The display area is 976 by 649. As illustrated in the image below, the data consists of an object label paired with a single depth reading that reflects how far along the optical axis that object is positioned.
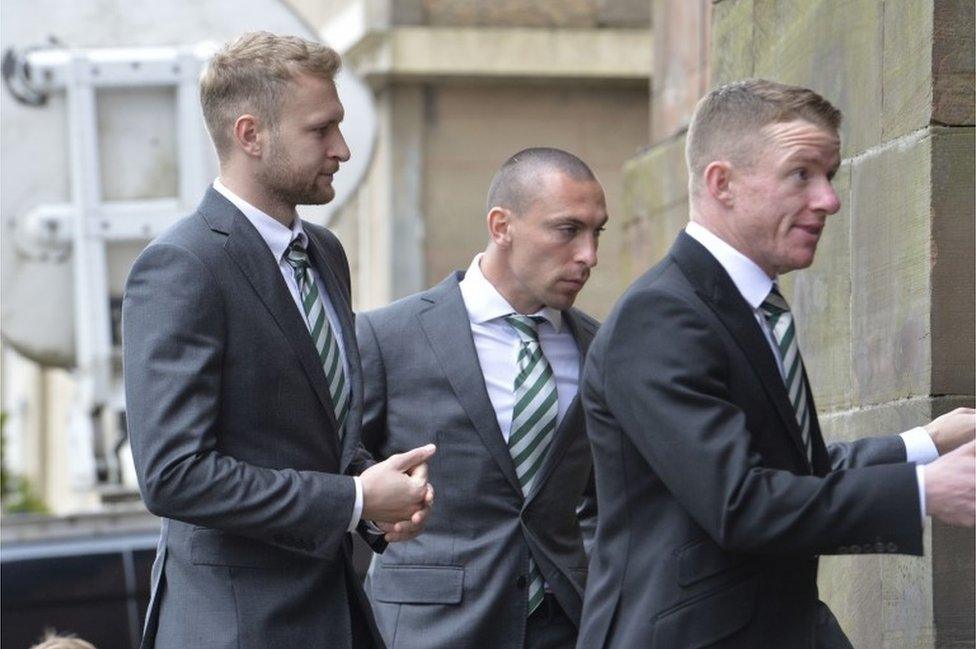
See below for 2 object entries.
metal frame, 18.20
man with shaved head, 11.69
